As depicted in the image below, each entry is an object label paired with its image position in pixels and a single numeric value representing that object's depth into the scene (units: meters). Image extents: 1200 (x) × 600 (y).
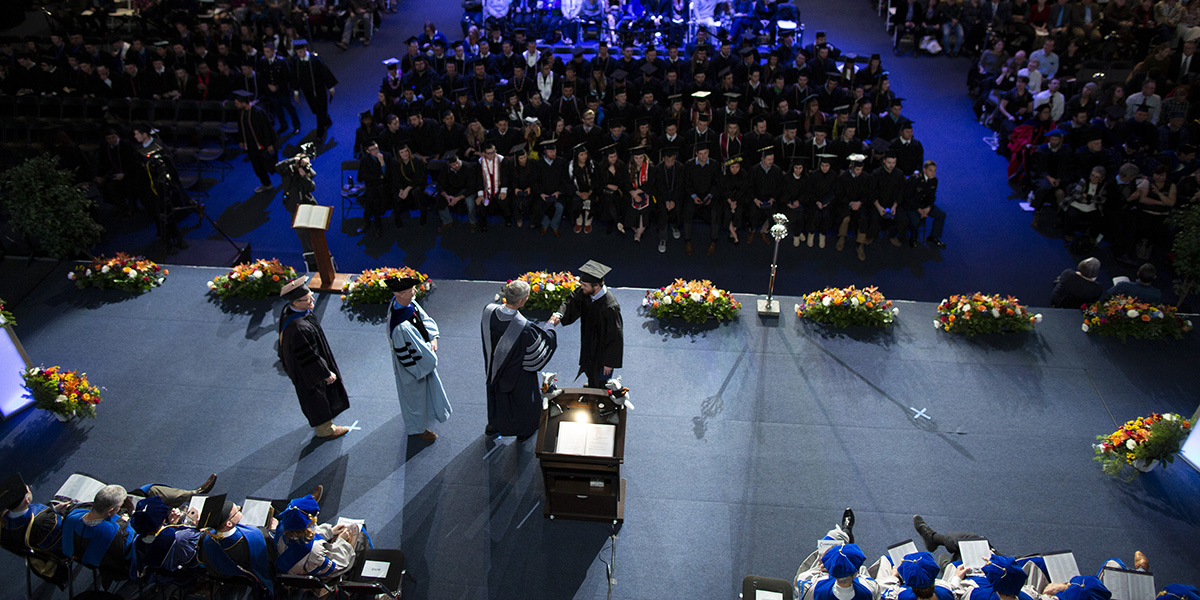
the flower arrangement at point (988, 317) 7.62
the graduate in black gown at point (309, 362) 5.79
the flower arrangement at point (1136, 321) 7.54
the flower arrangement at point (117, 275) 8.47
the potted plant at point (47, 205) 8.65
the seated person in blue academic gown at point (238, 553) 4.68
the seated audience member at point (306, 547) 4.56
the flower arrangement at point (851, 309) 7.73
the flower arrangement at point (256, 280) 8.23
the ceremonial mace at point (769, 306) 7.98
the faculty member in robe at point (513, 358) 5.71
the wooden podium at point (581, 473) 5.36
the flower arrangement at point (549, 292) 7.97
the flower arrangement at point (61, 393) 6.62
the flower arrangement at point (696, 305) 7.89
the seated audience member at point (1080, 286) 7.85
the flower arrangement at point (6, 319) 6.75
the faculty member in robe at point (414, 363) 5.81
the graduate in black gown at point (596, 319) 6.12
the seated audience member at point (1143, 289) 7.63
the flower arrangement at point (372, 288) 8.11
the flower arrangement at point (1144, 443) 5.99
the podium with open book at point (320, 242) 7.92
